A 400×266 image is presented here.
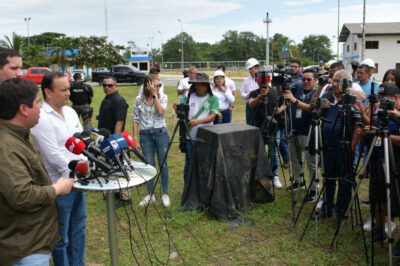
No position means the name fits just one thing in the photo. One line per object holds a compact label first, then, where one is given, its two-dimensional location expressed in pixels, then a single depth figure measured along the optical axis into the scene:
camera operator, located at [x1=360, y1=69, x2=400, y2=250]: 3.05
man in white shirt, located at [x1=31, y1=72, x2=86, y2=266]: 2.60
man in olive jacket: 1.80
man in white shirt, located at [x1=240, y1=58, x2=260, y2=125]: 6.30
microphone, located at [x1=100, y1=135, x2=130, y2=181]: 2.20
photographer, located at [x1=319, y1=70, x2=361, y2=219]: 3.89
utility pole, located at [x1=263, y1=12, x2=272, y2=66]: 20.75
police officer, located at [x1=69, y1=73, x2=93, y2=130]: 7.94
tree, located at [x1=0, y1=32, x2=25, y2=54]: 35.69
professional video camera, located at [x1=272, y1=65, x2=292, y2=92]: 4.51
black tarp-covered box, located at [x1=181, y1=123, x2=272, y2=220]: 4.43
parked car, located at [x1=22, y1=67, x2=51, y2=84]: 28.88
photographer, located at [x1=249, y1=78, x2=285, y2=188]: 4.97
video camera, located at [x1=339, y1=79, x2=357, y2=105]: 3.42
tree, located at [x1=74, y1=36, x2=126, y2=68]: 36.72
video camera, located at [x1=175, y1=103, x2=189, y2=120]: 4.52
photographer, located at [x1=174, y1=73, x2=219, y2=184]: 4.88
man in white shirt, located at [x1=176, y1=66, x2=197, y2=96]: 7.78
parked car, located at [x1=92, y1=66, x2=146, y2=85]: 27.83
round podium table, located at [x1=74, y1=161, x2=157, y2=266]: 2.09
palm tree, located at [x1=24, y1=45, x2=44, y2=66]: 37.75
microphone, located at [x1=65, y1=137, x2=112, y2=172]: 2.10
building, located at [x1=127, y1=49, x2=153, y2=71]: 41.09
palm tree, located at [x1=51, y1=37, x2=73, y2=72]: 37.60
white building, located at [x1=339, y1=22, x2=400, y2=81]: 41.12
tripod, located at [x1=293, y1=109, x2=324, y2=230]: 3.86
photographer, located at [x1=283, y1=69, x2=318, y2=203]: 4.97
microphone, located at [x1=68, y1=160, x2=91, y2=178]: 2.13
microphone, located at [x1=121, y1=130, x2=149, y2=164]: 2.31
